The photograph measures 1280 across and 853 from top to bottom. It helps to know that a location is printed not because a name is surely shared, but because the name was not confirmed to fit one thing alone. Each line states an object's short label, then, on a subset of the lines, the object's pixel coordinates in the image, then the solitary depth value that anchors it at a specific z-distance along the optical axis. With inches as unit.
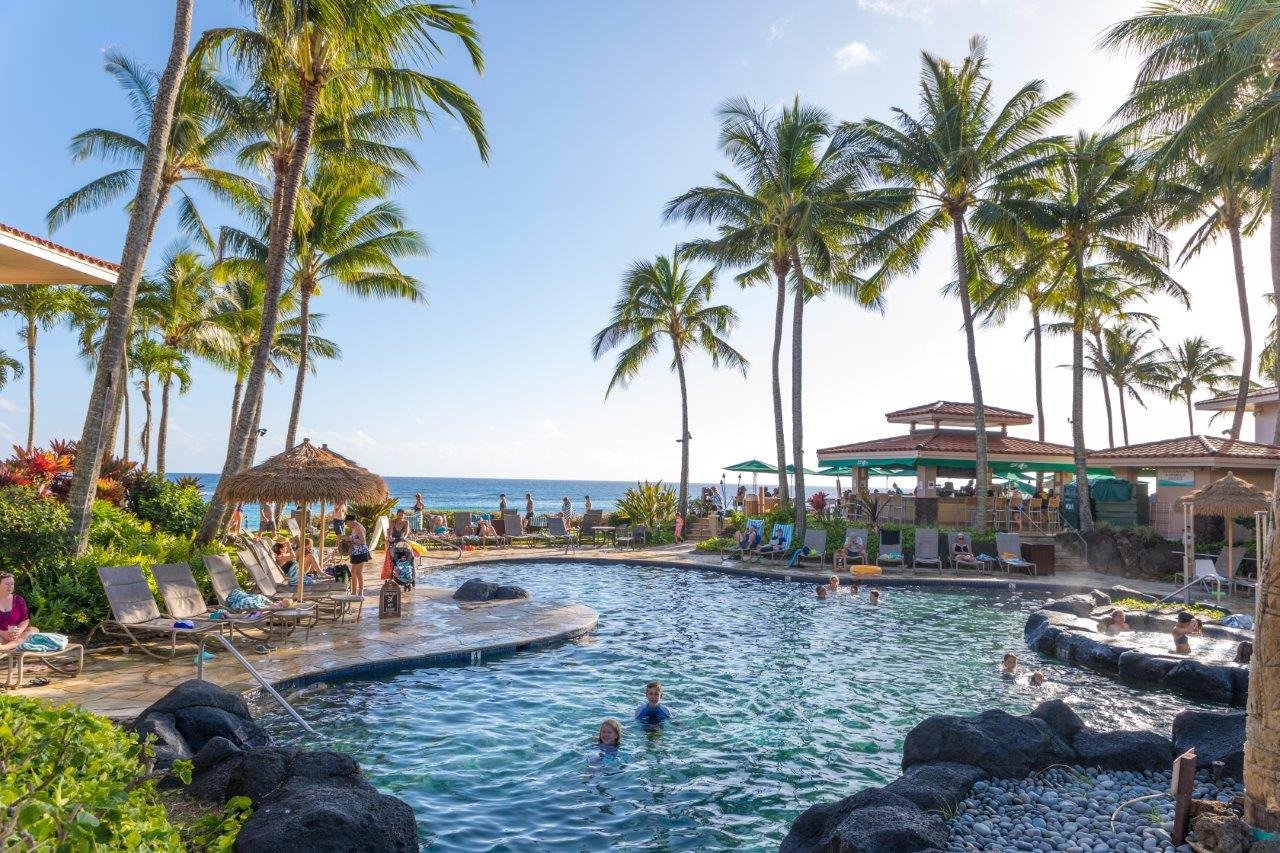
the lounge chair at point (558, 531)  930.7
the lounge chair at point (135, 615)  320.2
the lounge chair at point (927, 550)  714.2
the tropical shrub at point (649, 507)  1004.6
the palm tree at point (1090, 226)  810.2
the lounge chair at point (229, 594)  367.5
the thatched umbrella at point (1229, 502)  565.0
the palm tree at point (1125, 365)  1598.2
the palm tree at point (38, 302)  1029.2
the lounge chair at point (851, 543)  730.8
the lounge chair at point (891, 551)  722.8
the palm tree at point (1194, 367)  1681.8
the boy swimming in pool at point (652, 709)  297.9
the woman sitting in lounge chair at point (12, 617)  272.2
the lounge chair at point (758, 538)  807.1
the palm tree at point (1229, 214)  805.9
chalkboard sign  436.8
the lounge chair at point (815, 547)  744.3
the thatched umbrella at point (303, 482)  413.1
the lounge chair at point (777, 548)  776.3
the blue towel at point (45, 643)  273.7
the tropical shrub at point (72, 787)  94.6
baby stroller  498.0
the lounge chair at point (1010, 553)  701.9
